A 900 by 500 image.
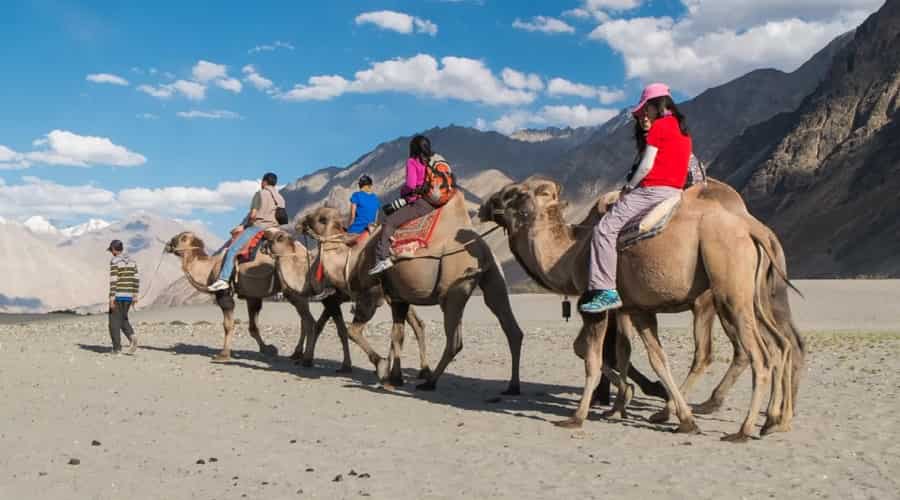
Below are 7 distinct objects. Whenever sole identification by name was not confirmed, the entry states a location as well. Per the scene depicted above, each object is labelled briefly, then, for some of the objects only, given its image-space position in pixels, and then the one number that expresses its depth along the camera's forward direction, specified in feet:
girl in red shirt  29.09
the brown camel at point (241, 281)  48.24
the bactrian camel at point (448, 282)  37.63
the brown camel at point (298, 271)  44.98
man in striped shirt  50.14
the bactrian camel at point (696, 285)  27.61
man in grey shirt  48.65
